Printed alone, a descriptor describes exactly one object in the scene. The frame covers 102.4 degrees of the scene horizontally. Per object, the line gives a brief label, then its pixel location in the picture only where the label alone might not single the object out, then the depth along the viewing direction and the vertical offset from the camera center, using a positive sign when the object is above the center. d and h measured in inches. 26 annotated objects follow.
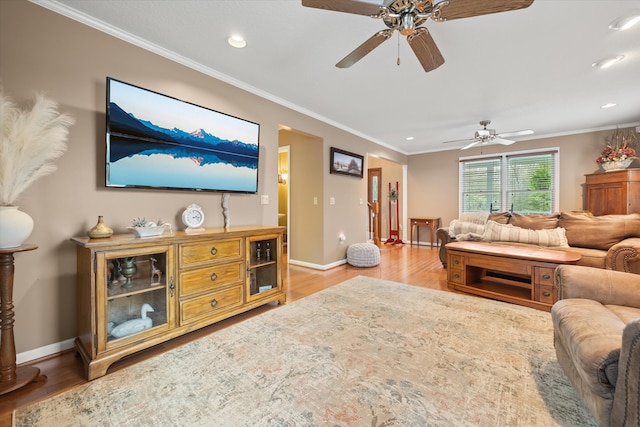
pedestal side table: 59.0 -27.6
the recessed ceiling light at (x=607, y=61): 97.0 +58.4
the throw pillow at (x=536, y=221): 156.8 -5.5
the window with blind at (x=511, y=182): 210.4 +26.1
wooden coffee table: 105.7 -26.0
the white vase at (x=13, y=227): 56.1 -3.4
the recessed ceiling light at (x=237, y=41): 86.1 +58.3
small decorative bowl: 74.4 -5.7
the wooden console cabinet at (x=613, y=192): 158.2 +13.1
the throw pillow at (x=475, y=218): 188.9 -4.4
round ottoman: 175.8 -30.0
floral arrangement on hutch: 166.4 +40.5
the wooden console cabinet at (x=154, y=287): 64.6 -22.8
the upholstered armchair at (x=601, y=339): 37.7 -22.4
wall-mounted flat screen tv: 80.0 +24.5
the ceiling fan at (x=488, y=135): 169.8 +51.2
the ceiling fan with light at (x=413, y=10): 54.7 +45.4
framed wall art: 173.8 +35.3
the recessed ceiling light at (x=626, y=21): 74.4 +57.1
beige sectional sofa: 112.7 -12.6
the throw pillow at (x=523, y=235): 144.8 -13.5
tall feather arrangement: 57.3 +15.8
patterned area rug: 51.3 -40.5
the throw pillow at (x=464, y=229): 163.3 -11.0
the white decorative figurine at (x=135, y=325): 69.2 -31.8
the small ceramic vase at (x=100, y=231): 70.2 -5.4
